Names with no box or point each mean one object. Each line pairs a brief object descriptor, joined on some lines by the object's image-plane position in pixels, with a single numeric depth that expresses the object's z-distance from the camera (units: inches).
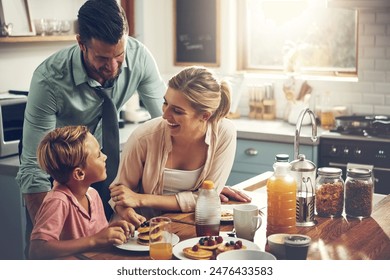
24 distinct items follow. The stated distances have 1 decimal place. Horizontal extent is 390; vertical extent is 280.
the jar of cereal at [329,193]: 87.8
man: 91.3
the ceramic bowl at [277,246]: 73.1
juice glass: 71.2
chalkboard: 179.8
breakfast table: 74.7
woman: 91.5
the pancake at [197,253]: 72.4
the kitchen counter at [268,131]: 148.5
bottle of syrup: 79.1
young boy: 73.9
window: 168.2
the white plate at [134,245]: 74.0
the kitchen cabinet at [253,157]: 150.7
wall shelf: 137.8
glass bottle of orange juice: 81.7
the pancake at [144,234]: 75.6
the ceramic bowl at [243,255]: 71.1
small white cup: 78.3
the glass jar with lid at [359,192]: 87.5
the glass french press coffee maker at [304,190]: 85.4
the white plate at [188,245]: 73.3
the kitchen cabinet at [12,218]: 124.5
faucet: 88.2
